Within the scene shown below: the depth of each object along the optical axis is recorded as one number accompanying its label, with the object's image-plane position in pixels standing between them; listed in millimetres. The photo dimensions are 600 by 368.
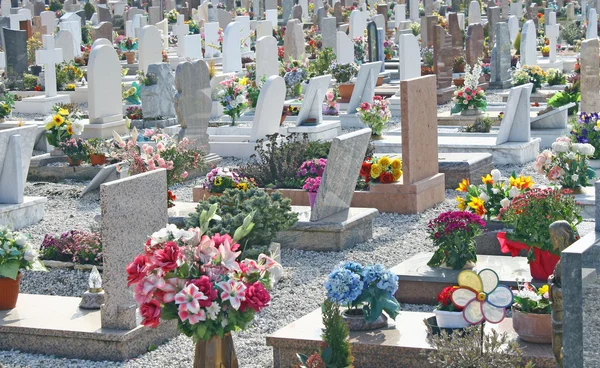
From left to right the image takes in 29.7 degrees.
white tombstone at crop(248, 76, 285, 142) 14820
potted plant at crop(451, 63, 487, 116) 17156
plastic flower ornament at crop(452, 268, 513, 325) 6219
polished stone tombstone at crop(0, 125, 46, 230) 11312
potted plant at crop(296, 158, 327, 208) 11719
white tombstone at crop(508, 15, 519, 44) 27625
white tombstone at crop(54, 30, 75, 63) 25922
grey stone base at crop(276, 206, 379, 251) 10016
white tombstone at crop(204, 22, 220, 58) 28859
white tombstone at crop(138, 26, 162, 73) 22578
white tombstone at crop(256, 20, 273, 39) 29062
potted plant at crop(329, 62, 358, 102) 20484
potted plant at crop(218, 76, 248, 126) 16875
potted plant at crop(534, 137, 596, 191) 10719
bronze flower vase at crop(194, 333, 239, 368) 5898
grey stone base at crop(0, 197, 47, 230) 11312
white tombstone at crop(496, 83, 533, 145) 14336
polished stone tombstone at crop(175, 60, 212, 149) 14008
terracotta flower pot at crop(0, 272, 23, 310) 7886
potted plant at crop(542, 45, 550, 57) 28469
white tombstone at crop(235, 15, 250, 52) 30516
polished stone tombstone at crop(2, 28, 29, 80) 23578
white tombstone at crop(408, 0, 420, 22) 41656
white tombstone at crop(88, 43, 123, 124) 16469
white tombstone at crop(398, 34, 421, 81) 20109
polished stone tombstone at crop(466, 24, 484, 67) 23641
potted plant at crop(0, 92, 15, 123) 17991
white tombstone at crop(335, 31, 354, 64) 24836
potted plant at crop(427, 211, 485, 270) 8180
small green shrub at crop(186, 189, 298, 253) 8961
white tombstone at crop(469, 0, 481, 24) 36125
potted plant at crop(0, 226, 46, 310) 7887
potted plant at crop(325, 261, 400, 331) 6664
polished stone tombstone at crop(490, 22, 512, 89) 22344
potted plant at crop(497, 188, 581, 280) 7801
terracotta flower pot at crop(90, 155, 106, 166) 14266
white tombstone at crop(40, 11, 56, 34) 34812
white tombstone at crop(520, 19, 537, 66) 23906
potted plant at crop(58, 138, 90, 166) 14289
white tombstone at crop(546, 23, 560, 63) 26762
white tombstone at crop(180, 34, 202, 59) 26922
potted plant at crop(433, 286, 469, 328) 6430
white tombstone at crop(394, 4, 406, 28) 37844
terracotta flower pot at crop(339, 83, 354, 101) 20438
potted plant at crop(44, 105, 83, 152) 14500
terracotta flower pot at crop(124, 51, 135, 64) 28344
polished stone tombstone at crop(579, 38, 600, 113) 16000
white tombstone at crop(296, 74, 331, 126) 16047
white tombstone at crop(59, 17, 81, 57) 30980
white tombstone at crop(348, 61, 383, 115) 17953
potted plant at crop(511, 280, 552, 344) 6398
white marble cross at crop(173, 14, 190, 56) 30609
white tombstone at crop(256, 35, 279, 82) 21344
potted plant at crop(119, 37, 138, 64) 28375
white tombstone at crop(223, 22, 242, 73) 25031
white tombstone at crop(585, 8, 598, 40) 28928
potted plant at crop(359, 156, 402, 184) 11570
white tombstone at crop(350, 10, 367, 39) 28938
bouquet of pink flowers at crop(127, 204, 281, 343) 5688
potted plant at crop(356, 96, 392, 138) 15281
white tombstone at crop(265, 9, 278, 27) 36488
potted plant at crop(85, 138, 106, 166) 14273
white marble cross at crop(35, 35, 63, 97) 20545
